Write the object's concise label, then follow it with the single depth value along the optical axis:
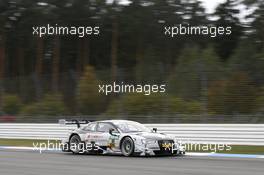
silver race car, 15.82
